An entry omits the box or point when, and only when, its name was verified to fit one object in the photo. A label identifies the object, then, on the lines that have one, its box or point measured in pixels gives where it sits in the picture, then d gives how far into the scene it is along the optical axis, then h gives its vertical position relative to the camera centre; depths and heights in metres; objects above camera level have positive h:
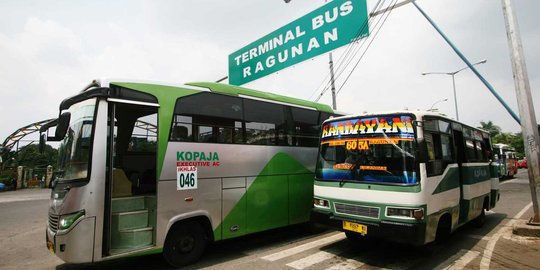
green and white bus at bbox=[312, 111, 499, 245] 5.53 -0.18
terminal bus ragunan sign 7.74 +3.61
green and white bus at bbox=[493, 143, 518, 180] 24.47 +0.40
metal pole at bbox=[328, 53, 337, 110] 12.37 +3.06
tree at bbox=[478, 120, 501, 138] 84.55 +10.30
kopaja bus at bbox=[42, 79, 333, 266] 4.96 +0.07
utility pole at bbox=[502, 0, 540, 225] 8.09 +1.54
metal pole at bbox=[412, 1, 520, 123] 8.63 +2.65
